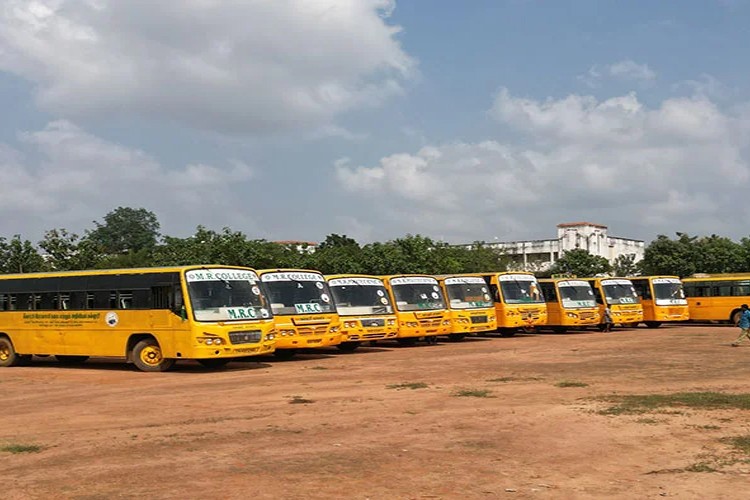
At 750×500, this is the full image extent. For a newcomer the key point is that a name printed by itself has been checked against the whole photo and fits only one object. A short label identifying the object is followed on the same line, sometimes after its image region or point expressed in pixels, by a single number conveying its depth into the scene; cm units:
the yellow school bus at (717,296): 3831
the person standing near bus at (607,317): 3538
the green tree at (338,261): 5800
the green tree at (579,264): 7381
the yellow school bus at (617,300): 3588
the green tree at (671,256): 6241
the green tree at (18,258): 5034
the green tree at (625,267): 7938
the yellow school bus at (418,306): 2656
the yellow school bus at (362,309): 2395
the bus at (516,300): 3086
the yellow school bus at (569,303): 3412
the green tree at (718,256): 6012
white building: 9338
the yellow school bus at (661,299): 3756
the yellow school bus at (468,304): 2823
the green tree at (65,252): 4969
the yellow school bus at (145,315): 1829
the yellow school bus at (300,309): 2106
